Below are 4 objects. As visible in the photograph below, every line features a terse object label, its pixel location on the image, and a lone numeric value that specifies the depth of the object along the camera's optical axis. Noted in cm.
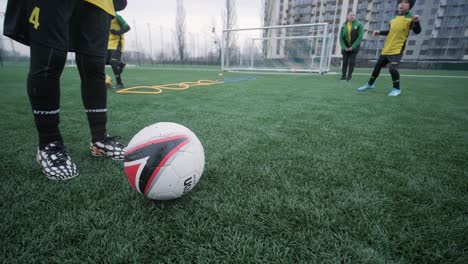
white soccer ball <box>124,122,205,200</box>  108
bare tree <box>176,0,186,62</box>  3181
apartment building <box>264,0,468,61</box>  3284
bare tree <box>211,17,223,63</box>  3284
